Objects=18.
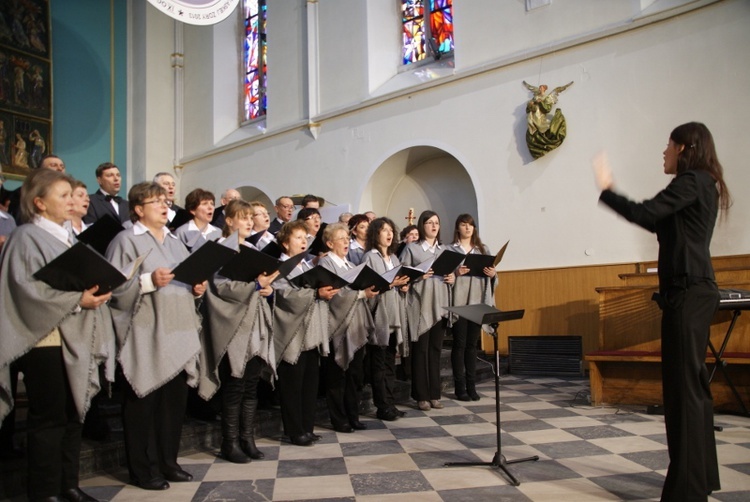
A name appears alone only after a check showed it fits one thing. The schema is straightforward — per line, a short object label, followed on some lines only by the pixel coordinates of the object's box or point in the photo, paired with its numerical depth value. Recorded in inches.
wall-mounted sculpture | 286.5
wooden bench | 180.9
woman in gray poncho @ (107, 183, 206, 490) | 112.1
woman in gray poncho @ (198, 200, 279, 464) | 130.7
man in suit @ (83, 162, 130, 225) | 184.7
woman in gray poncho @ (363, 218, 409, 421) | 177.2
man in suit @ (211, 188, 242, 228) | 200.1
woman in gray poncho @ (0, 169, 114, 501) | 95.8
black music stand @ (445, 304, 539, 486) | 121.0
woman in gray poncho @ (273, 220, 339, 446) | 145.3
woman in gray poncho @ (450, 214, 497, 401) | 208.1
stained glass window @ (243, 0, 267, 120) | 455.5
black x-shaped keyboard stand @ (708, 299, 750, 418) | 162.1
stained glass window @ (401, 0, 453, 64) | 357.4
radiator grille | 280.2
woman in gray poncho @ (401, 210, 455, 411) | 190.9
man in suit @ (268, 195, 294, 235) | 226.8
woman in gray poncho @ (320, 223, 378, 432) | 159.8
